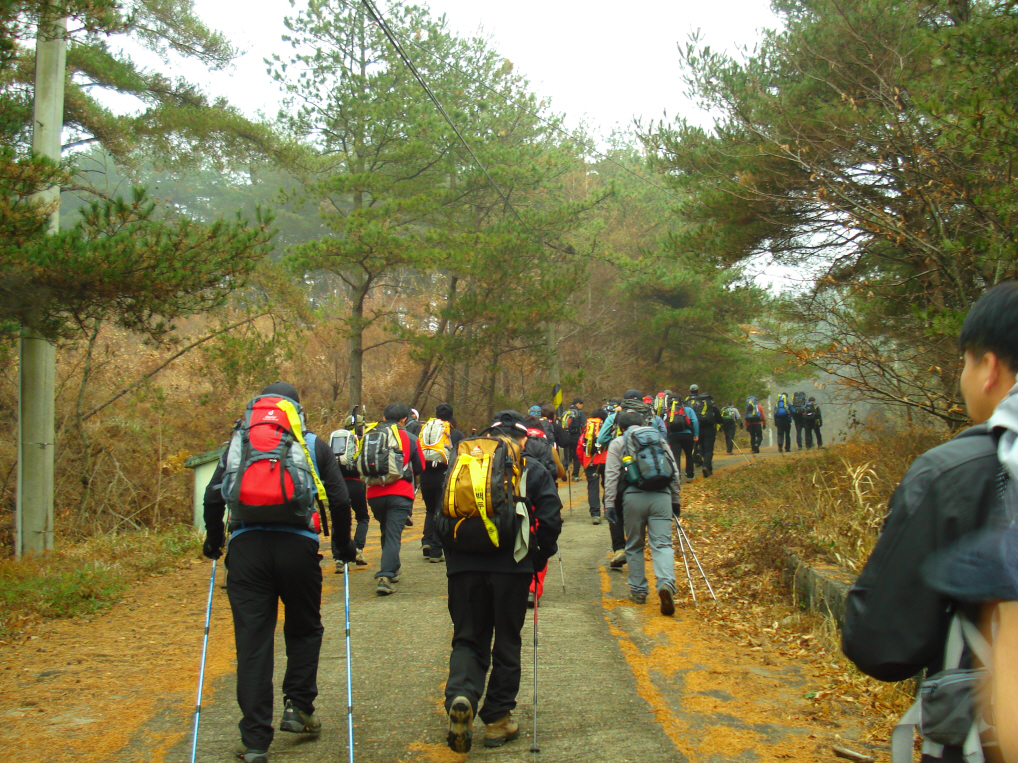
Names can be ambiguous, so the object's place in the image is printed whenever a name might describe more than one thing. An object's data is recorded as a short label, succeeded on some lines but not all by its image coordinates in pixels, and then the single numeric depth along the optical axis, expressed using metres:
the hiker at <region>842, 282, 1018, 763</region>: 1.57
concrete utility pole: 9.80
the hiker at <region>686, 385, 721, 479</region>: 17.42
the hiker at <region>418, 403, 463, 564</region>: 9.24
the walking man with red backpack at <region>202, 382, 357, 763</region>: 4.16
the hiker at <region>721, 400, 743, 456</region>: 24.05
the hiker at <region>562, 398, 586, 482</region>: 18.03
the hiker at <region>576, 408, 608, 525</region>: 12.45
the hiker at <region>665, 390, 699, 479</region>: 15.51
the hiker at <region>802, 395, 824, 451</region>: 23.58
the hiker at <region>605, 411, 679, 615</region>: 7.52
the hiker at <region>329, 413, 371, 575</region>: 8.68
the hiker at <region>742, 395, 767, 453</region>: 24.17
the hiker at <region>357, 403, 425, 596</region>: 8.20
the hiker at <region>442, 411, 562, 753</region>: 4.42
